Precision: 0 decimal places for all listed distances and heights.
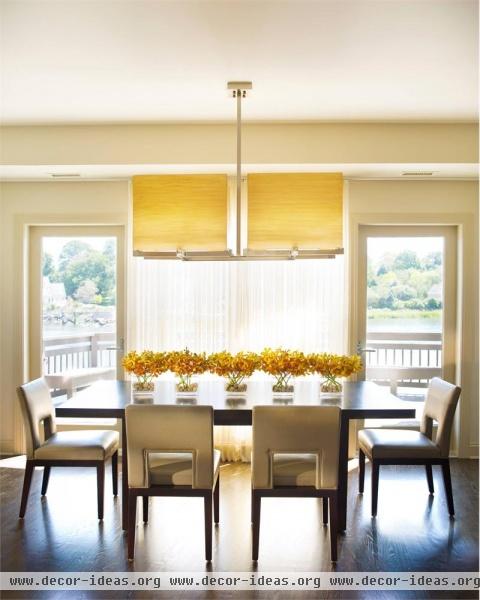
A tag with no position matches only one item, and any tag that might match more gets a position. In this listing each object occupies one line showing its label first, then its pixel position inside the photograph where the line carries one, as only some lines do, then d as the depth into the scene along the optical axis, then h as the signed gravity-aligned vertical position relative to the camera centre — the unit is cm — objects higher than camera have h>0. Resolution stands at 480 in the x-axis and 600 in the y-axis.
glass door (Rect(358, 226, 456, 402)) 482 -8
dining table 305 -68
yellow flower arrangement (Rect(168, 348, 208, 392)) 339 -46
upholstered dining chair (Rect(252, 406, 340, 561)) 279 -82
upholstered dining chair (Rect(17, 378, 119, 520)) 333 -100
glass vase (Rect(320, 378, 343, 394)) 356 -65
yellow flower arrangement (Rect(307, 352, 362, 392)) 339 -47
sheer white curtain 468 -13
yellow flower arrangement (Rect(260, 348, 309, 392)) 338 -46
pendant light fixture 379 +58
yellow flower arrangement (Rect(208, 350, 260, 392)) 343 -47
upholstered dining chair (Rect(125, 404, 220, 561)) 279 -85
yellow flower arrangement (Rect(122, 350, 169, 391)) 339 -46
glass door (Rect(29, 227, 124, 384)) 492 -9
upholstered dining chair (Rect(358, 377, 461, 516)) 336 -100
